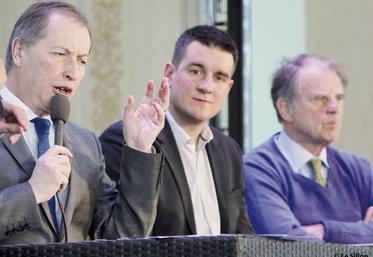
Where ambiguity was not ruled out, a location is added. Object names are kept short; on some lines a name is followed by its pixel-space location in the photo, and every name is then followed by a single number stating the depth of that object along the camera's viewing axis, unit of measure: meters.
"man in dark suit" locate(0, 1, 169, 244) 5.27
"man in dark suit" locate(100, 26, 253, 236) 6.62
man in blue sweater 7.70
